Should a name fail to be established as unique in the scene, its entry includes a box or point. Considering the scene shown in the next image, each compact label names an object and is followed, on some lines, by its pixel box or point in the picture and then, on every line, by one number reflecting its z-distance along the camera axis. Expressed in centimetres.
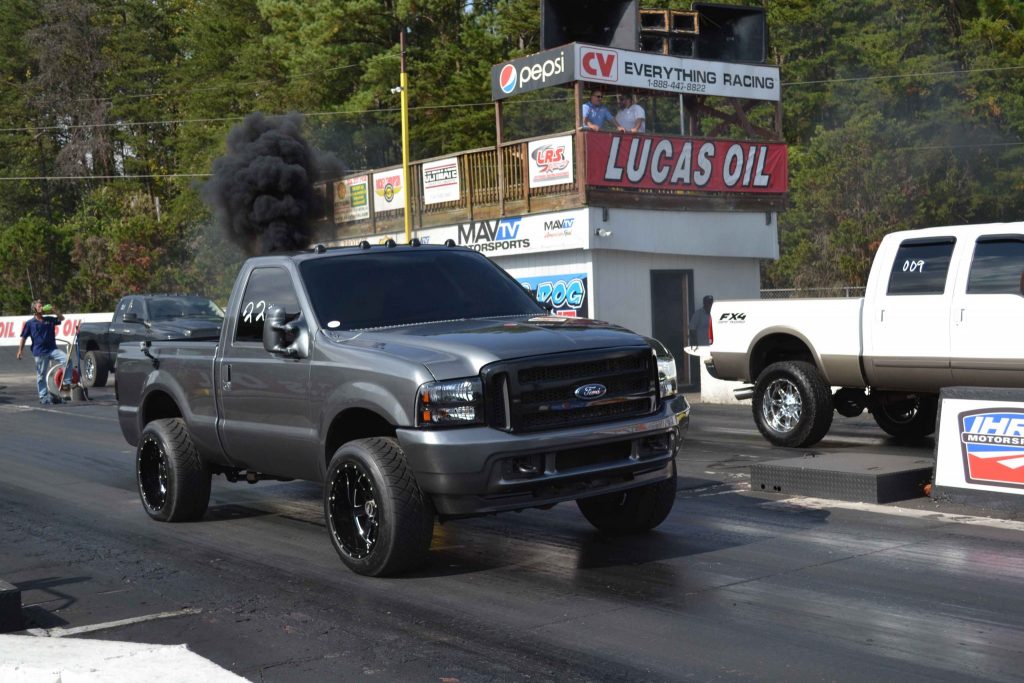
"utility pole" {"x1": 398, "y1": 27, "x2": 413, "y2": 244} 2881
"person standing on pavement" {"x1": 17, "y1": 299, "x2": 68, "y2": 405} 2339
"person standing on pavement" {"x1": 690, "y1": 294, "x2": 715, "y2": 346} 1539
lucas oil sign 2359
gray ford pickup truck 681
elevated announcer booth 2362
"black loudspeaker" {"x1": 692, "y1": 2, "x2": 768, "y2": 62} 2780
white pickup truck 1118
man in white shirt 2428
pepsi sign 2334
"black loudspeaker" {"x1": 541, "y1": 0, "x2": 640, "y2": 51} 2653
